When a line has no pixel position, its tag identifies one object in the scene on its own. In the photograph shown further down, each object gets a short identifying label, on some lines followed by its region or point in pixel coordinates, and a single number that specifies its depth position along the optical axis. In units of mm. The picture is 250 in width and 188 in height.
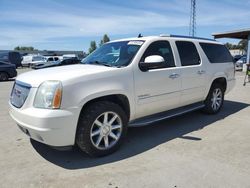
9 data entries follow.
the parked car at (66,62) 16609
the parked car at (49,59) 26085
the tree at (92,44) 75933
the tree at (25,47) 91942
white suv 2693
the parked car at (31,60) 28553
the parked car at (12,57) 25081
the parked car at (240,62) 20432
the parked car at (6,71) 13014
